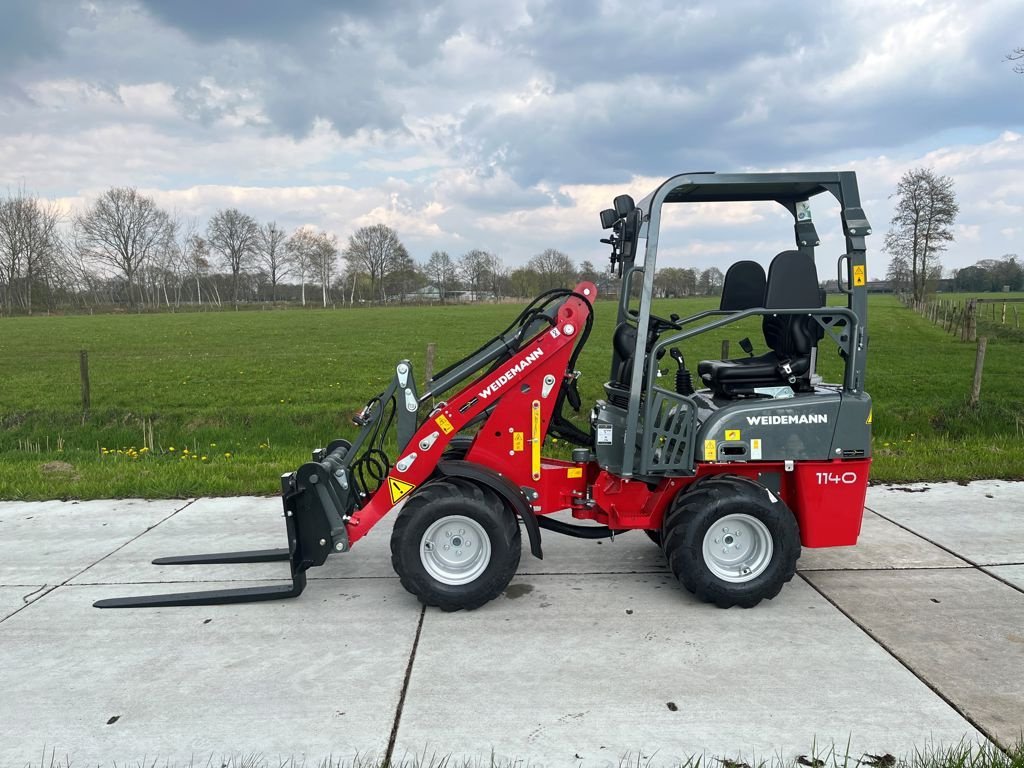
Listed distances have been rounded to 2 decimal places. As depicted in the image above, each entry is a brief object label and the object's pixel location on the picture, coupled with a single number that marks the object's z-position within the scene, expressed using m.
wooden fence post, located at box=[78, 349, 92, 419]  10.70
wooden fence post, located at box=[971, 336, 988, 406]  9.68
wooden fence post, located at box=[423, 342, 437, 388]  9.22
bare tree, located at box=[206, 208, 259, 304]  91.00
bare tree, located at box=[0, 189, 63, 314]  67.00
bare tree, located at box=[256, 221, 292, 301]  94.06
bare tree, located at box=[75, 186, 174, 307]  78.89
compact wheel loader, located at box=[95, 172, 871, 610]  4.20
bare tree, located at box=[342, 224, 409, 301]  96.88
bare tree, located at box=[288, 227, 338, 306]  97.25
